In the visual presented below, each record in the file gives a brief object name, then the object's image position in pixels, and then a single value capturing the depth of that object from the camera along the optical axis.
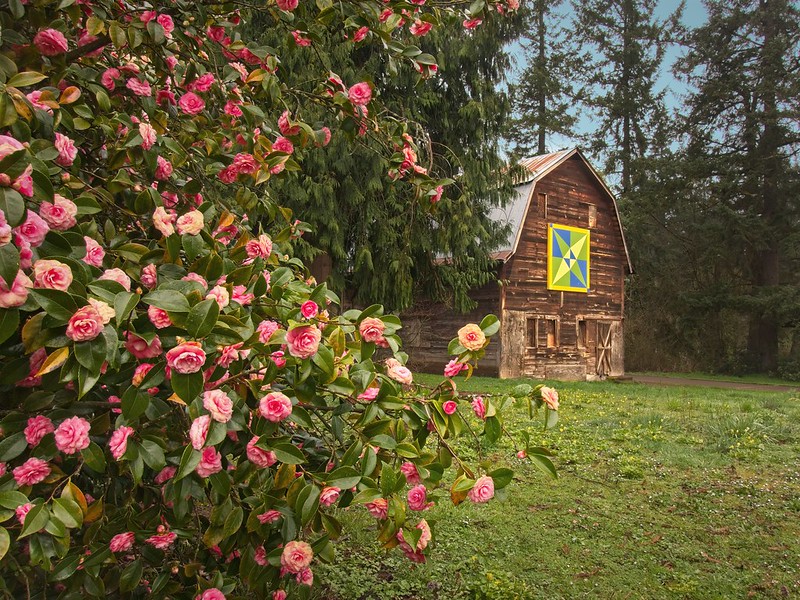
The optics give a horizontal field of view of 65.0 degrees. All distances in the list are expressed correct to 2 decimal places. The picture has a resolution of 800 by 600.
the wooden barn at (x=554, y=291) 18.00
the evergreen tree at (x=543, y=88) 30.16
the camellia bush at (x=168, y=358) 1.40
